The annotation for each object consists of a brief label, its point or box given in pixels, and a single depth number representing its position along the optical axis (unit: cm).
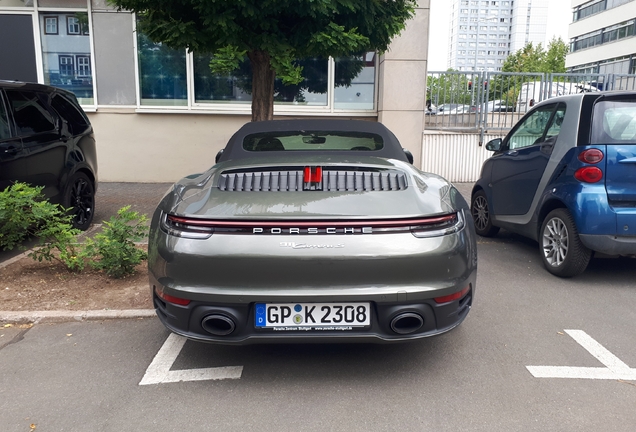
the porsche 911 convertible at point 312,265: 276
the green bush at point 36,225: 468
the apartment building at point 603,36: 5294
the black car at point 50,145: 575
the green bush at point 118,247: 476
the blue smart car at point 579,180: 465
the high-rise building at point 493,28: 14050
